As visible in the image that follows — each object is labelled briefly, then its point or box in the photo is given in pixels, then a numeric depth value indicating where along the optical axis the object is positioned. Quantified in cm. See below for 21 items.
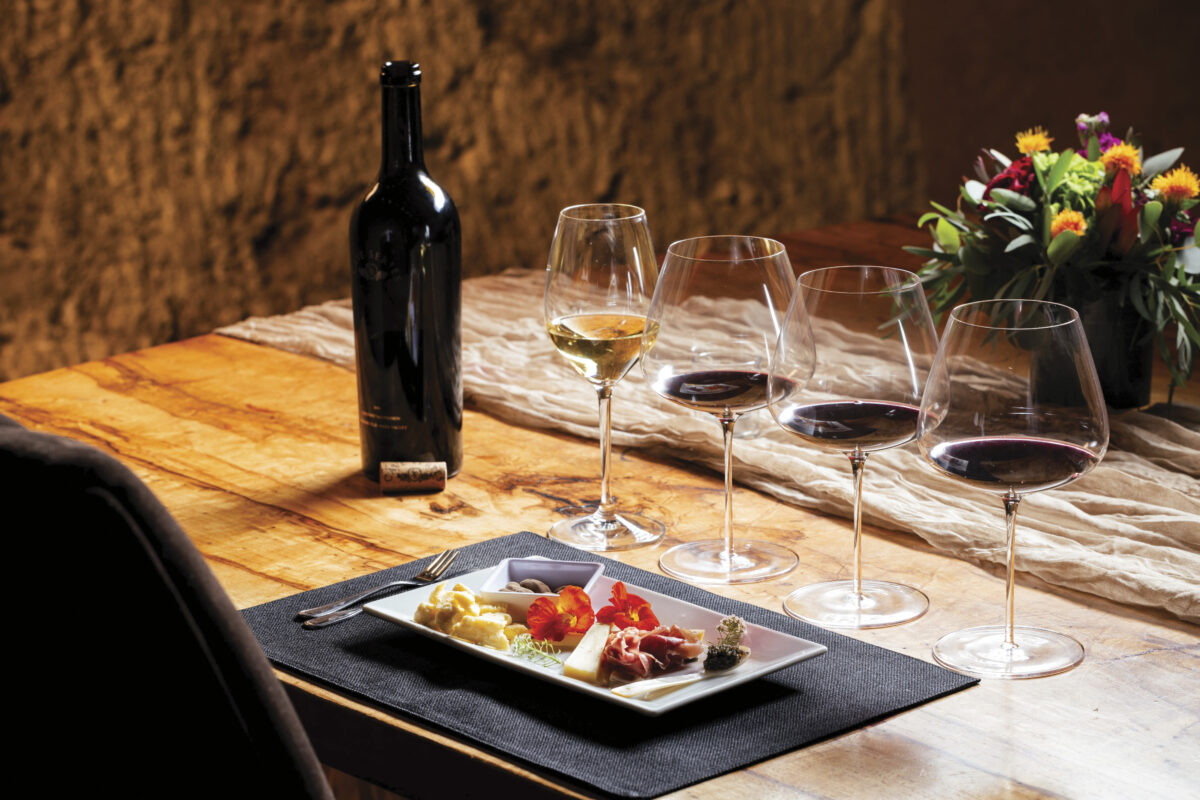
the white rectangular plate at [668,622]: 238
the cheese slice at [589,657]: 240
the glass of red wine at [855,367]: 247
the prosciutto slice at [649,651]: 240
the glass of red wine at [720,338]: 255
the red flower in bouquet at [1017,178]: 293
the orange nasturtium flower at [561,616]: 245
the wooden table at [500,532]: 234
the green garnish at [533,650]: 244
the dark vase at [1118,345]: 286
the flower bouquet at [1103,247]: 285
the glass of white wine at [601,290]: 265
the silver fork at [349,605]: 251
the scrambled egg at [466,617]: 246
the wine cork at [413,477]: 276
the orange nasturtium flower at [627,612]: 245
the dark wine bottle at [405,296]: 271
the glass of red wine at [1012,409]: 240
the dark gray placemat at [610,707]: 234
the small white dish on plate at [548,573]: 252
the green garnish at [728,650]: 240
